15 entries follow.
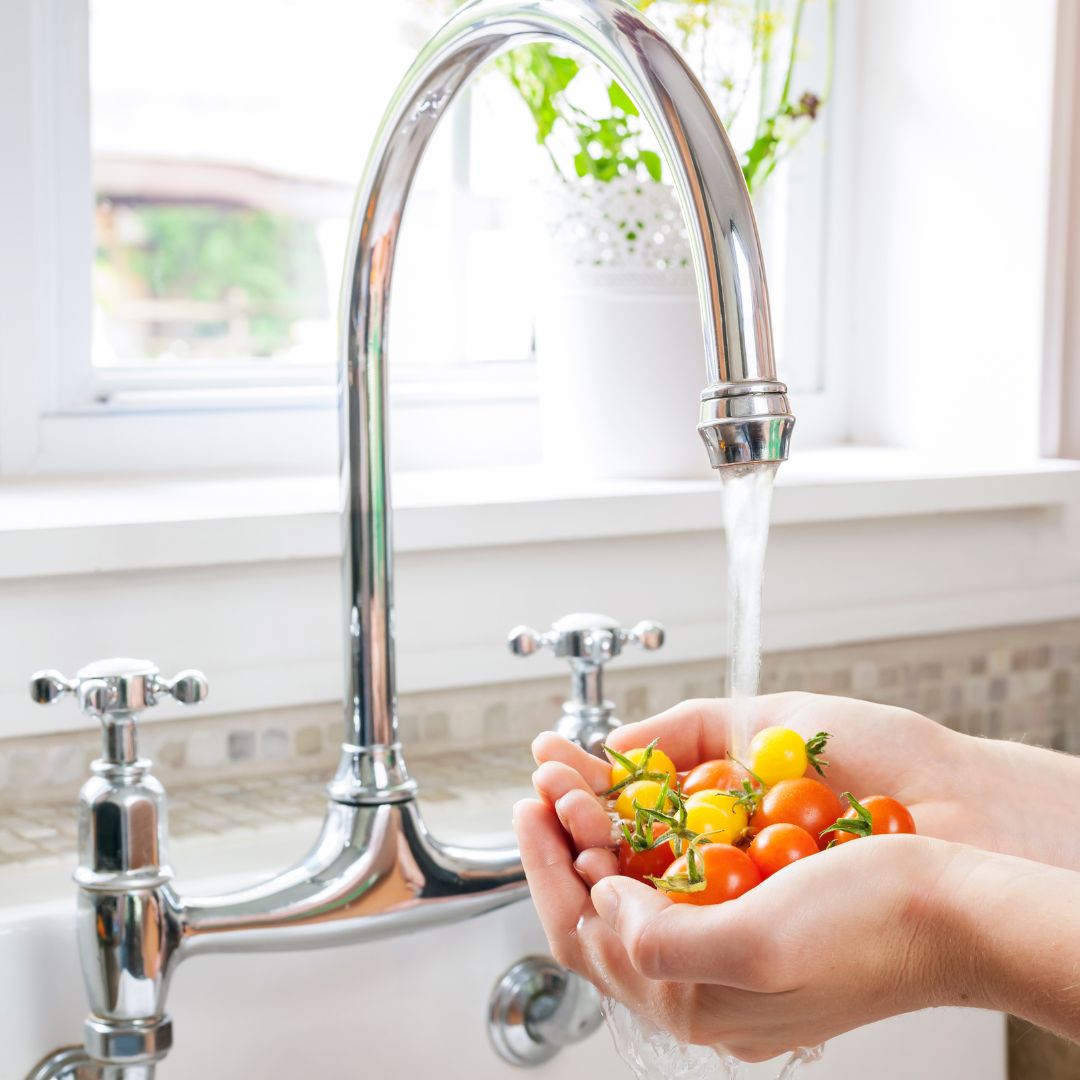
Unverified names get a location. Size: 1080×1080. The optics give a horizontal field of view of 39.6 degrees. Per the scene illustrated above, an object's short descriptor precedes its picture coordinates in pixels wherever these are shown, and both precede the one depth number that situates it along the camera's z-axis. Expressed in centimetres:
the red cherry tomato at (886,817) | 75
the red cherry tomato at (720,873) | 66
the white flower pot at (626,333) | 118
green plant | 123
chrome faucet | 71
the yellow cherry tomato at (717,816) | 74
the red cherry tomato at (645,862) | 72
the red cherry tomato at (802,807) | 75
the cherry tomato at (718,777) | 80
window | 119
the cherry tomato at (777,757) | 79
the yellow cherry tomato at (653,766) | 79
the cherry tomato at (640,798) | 75
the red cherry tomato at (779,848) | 70
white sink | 82
